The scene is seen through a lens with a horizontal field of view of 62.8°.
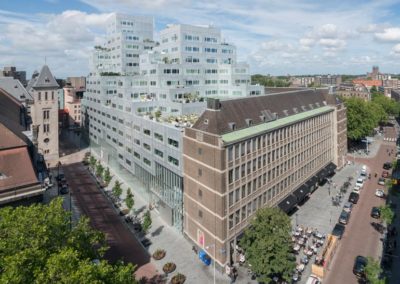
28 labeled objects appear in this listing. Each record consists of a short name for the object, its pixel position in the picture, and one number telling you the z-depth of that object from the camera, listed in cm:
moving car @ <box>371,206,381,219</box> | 6694
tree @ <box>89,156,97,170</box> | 9694
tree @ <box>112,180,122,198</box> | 7412
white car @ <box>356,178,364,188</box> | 8492
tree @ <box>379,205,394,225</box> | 5828
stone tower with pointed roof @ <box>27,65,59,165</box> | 10831
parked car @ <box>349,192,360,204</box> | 7531
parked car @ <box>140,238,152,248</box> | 5803
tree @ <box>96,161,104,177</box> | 8975
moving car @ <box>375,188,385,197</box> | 7862
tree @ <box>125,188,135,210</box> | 6669
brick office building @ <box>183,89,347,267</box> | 5019
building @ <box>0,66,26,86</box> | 14815
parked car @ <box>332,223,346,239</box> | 5906
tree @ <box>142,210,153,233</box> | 5919
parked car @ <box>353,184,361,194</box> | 8194
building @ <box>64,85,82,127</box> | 17575
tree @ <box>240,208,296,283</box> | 4294
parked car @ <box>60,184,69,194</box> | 8131
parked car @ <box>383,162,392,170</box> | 10012
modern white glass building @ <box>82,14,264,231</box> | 6631
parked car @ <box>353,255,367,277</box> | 4803
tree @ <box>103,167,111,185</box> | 8319
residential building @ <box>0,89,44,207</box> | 3568
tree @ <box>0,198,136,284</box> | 2577
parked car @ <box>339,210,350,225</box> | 6494
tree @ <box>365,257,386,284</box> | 4081
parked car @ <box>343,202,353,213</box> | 7003
